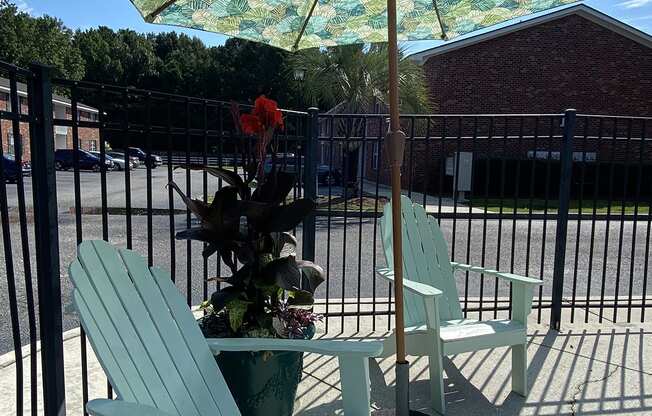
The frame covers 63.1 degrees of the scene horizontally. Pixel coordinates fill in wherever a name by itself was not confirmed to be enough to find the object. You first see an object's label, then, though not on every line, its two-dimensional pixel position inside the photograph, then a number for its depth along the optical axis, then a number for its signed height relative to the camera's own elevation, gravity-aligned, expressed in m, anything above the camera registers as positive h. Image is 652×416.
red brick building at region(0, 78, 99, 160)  29.55 +1.15
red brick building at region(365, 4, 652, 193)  19.16 +3.12
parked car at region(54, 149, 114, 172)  29.31 -0.73
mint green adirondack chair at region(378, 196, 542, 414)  2.98 -0.97
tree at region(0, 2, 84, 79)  45.62 +9.54
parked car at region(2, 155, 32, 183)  14.71 -0.70
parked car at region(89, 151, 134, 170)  37.74 -0.83
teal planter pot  2.62 -1.13
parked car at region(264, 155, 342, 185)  22.55 -0.98
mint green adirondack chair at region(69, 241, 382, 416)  1.78 -0.73
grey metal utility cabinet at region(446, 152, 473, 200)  16.62 -0.52
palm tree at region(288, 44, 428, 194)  14.84 +2.17
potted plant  2.64 -0.61
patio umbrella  2.36 +0.74
